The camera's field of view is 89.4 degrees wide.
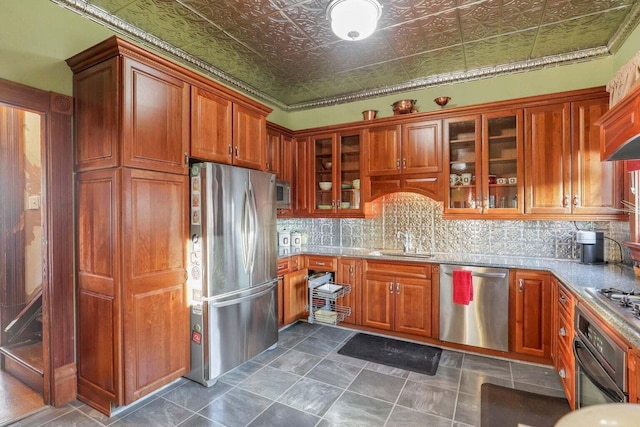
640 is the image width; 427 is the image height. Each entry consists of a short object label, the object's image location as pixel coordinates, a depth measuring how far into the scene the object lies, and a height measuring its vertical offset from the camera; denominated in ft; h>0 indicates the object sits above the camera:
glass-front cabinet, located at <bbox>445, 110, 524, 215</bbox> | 10.23 +1.57
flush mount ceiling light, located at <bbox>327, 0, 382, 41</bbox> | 7.20 +4.41
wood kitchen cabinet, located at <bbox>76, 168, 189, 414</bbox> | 6.84 -1.55
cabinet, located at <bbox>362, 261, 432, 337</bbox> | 10.51 -2.87
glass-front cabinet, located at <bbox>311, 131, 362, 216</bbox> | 12.77 +1.60
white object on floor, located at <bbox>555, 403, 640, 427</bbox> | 2.46 -1.60
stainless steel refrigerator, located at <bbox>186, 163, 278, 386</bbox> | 8.07 -1.51
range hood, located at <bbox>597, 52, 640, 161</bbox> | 4.74 +1.37
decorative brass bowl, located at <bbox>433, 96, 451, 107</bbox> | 11.28 +3.90
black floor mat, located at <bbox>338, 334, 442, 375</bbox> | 9.26 -4.37
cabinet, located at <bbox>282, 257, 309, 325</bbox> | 11.71 -3.11
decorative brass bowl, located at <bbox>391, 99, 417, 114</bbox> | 11.71 +3.84
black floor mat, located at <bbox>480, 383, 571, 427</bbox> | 6.82 -4.41
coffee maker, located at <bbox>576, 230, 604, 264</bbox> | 9.24 -0.99
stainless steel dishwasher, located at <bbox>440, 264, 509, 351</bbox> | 9.45 -3.02
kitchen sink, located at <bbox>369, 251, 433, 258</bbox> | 11.60 -1.56
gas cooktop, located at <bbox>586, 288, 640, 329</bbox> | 4.81 -1.56
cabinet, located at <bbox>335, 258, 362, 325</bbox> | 11.62 -2.54
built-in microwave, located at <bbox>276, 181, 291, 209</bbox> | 12.17 +0.70
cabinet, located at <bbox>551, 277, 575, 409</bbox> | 6.93 -2.99
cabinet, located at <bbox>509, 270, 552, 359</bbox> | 8.96 -2.85
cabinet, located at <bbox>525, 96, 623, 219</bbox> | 9.16 +1.34
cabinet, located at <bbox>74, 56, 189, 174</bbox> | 6.80 +2.16
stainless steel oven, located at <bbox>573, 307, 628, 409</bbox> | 4.61 -2.49
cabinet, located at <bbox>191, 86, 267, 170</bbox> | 8.32 +2.33
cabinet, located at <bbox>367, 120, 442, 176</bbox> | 11.16 +2.28
